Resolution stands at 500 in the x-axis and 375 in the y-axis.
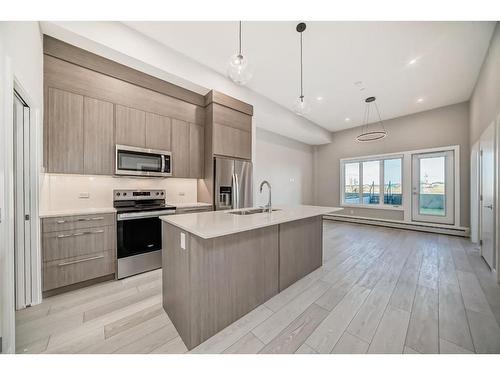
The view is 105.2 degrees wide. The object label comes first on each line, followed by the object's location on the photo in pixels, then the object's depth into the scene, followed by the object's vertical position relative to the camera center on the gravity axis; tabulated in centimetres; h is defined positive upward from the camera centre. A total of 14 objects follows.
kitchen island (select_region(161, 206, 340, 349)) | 139 -69
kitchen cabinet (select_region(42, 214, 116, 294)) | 201 -71
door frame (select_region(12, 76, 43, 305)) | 188 -18
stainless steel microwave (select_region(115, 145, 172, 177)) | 266 +37
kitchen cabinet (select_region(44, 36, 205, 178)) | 223 +103
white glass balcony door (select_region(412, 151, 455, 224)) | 484 +0
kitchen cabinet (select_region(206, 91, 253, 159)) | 342 +118
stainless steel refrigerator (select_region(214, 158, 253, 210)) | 342 +5
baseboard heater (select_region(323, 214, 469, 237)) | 463 -107
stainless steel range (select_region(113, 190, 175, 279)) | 242 -61
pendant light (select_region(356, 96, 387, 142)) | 448 +204
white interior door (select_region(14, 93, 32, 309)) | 180 -18
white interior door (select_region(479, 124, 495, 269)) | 261 -11
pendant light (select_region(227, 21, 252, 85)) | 190 +120
